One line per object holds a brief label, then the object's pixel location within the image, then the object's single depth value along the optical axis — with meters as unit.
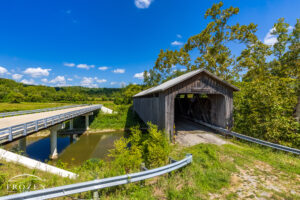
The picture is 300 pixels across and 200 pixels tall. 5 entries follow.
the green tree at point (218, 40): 20.80
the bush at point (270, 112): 7.72
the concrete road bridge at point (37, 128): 6.93
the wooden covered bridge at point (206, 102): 8.89
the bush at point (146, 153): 4.95
